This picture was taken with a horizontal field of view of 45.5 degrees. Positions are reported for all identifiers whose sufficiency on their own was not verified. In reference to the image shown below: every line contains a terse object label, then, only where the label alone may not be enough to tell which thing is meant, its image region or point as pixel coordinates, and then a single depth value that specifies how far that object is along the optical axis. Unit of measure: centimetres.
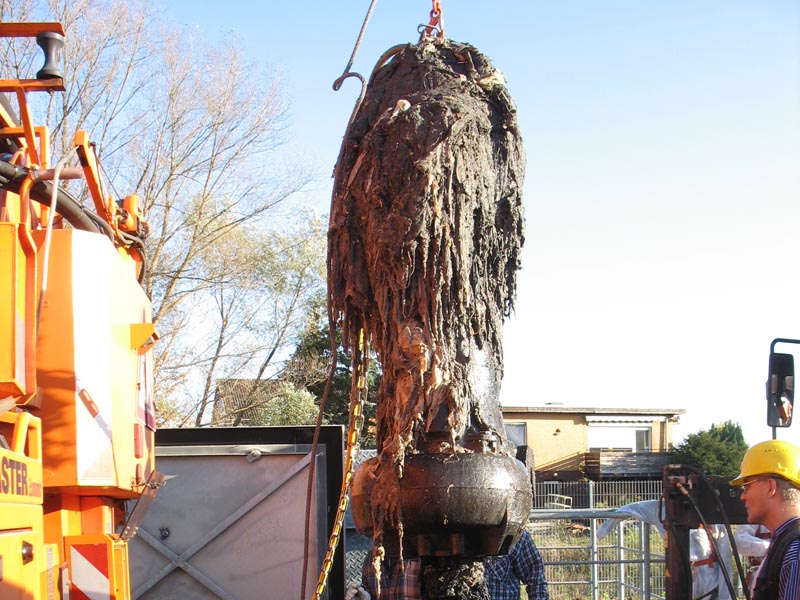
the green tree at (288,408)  2103
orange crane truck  336
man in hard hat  371
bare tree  1883
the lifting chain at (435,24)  350
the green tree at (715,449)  3052
